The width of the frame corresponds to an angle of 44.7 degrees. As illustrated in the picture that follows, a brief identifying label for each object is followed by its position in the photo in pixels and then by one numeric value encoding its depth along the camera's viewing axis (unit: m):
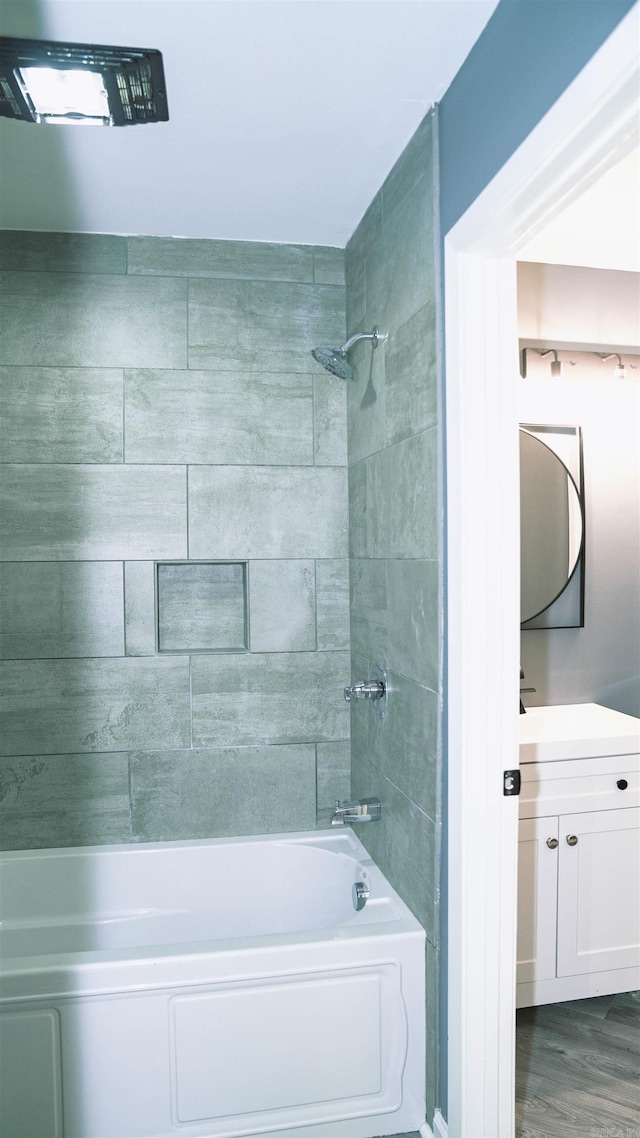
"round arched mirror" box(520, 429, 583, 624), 2.83
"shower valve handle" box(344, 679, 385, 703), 2.37
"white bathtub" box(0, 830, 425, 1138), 1.85
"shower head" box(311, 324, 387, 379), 2.56
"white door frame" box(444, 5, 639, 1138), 1.73
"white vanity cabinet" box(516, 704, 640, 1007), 2.41
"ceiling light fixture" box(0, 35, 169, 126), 1.65
